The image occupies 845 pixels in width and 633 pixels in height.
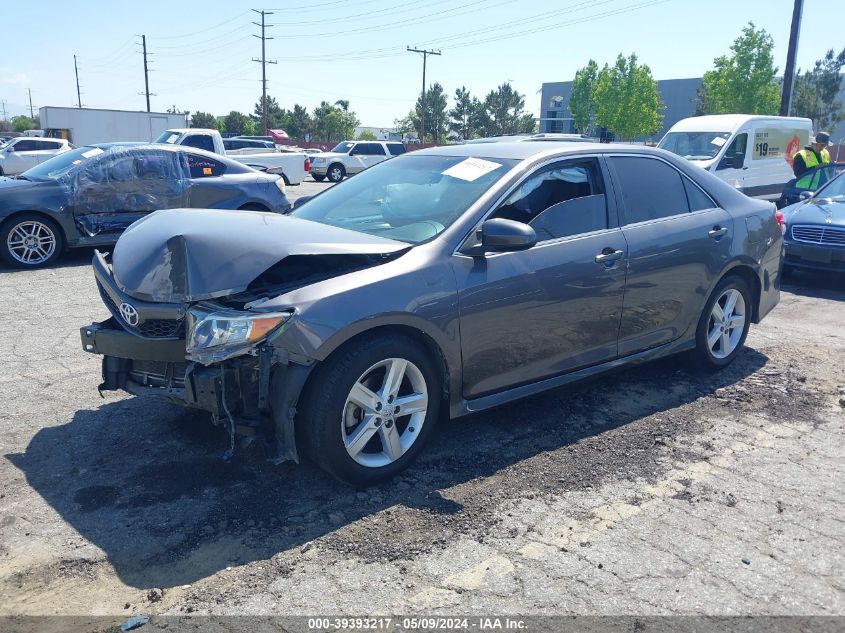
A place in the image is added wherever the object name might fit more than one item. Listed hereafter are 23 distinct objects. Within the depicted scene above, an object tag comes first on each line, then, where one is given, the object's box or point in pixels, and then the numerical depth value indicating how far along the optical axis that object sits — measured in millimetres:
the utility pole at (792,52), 21188
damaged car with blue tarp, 9203
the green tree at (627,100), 59969
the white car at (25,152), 23484
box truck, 34875
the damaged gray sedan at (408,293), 3383
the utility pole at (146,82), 70394
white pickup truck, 17016
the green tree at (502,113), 94688
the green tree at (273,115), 89438
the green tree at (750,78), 43344
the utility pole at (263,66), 61906
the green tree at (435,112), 89438
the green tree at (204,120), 83375
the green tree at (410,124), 96212
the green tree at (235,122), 83969
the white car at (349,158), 32750
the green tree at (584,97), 67375
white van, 14820
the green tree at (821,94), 59812
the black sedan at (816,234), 8758
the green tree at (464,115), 93938
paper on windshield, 4355
